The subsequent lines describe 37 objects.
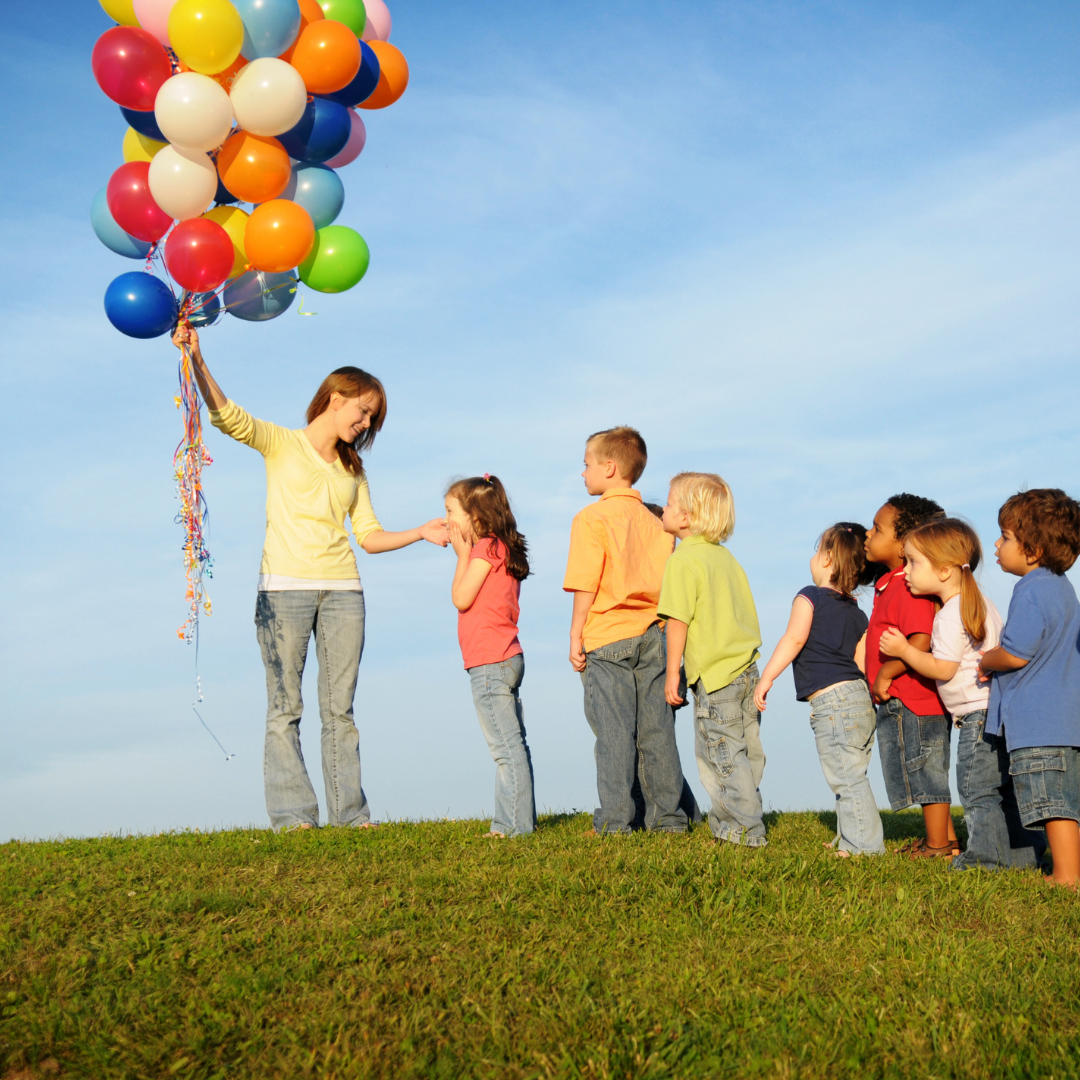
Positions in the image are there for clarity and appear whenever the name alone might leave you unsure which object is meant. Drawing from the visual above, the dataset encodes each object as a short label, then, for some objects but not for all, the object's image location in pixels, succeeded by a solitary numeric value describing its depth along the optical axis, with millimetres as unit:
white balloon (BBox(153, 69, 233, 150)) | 5719
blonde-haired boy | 5777
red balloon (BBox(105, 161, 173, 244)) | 6137
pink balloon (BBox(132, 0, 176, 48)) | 6035
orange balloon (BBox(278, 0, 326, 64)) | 6223
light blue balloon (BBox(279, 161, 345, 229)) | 6488
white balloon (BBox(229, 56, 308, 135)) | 5844
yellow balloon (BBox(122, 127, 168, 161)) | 6422
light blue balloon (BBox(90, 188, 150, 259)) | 6465
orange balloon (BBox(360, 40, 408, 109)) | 6824
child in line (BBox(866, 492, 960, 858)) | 6121
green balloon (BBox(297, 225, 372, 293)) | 6504
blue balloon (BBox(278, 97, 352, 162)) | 6320
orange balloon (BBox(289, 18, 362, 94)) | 6090
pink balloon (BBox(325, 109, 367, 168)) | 6871
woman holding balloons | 6496
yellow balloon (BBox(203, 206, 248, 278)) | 6258
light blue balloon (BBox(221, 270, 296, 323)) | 6426
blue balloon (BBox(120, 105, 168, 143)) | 6258
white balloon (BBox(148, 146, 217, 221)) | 5922
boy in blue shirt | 5254
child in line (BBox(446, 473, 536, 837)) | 6168
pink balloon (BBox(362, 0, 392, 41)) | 7090
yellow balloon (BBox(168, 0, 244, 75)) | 5699
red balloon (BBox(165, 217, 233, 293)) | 5801
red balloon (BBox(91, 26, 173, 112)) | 5926
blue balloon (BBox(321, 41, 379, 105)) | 6504
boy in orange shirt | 6188
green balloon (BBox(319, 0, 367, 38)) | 6547
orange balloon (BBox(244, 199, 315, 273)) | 6020
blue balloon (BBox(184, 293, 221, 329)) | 6125
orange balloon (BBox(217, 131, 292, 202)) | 6012
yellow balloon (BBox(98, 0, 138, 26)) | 6355
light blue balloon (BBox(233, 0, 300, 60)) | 5883
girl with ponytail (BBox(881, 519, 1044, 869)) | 5703
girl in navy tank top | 5707
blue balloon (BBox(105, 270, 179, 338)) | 5840
